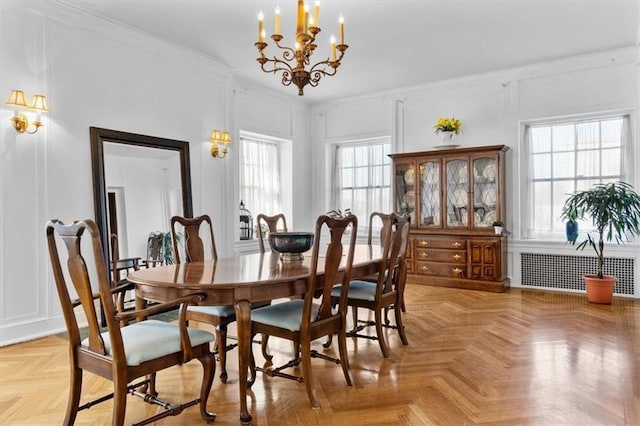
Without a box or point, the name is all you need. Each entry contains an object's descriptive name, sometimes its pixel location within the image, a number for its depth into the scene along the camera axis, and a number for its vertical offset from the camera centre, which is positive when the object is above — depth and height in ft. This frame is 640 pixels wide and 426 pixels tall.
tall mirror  13.56 +0.69
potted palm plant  15.31 -0.50
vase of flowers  19.66 +3.42
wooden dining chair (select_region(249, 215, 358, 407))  7.91 -2.15
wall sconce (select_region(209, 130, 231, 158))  17.48 +2.65
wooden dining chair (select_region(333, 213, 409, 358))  10.37 -2.17
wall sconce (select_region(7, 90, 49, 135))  11.50 +2.80
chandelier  9.18 +3.53
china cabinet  18.24 -0.55
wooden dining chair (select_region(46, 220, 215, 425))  6.07 -2.08
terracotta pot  15.49 -3.19
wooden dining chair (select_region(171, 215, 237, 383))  8.90 -2.34
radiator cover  16.75 -2.86
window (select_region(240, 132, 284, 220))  21.34 +1.66
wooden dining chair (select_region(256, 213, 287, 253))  13.16 -0.49
